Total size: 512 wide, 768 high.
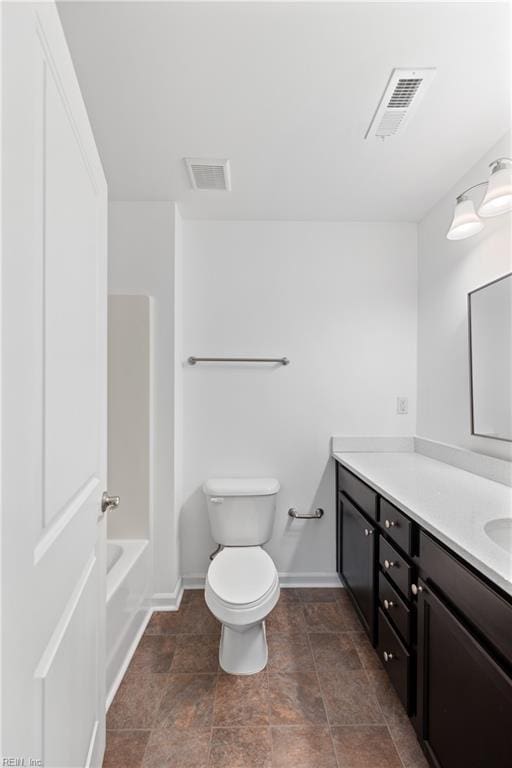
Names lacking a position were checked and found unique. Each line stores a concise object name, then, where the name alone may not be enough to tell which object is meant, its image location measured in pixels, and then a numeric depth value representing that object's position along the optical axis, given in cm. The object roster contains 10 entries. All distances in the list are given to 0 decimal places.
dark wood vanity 92
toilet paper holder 248
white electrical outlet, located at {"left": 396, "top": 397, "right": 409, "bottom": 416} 254
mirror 166
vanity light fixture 143
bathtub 167
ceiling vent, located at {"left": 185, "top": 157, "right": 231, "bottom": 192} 186
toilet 167
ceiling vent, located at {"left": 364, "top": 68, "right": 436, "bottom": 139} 133
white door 58
